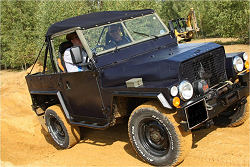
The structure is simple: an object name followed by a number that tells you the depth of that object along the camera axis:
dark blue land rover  3.77
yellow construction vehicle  21.74
